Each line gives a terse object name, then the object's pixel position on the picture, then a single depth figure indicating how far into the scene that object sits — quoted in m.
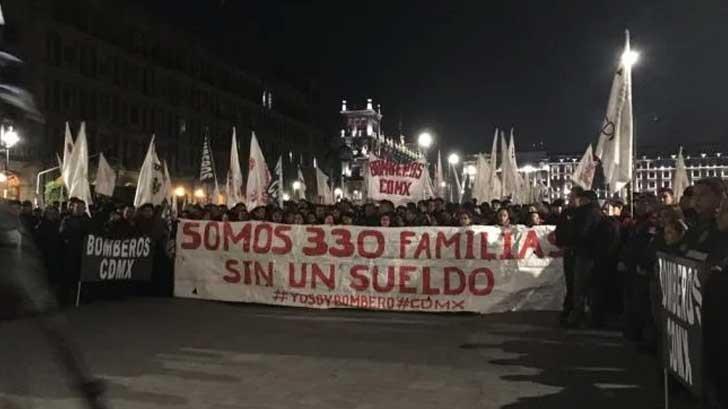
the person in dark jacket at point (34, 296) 3.66
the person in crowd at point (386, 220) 13.25
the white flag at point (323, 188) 27.79
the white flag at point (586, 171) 15.79
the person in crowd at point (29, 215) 13.11
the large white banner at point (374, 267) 12.40
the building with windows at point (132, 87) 52.81
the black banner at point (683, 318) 4.99
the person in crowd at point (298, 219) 13.60
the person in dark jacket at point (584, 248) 10.85
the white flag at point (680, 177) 24.24
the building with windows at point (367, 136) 149.12
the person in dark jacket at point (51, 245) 13.05
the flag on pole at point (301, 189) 30.77
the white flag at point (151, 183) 19.27
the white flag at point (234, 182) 20.99
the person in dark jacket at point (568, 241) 11.01
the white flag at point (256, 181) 19.16
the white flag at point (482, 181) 26.17
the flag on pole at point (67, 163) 20.05
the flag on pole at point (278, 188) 22.86
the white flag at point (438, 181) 27.25
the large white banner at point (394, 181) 17.94
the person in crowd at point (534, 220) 12.81
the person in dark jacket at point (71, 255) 13.20
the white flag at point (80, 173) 19.44
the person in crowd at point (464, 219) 12.80
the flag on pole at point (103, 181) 22.61
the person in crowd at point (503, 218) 12.66
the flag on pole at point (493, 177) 25.31
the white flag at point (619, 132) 12.58
